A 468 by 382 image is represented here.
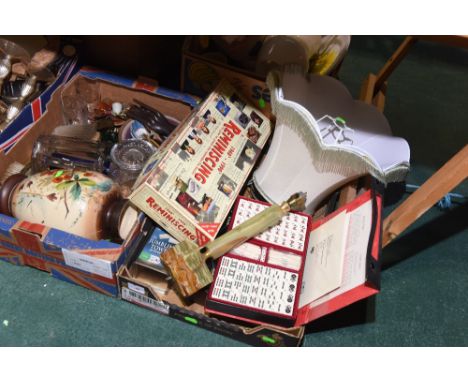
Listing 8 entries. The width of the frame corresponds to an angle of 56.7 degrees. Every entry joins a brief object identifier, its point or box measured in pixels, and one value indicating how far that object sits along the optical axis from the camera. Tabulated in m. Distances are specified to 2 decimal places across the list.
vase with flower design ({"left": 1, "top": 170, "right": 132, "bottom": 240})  0.78
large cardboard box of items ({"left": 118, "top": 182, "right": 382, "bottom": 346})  0.68
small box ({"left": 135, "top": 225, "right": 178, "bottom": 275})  0.81
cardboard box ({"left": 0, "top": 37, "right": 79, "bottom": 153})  0.89
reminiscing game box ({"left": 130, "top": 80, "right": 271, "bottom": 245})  0.78
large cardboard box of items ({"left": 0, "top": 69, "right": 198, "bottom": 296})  0.75
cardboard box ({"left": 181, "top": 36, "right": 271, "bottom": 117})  0.98
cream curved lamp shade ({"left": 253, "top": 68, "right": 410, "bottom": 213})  0.75
